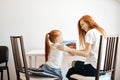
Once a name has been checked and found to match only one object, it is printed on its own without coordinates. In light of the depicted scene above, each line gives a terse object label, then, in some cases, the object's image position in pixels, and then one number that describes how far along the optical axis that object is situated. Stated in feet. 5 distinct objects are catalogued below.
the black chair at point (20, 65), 6.50
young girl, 6.93
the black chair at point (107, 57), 6.12
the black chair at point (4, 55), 10.77
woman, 6.50
